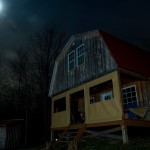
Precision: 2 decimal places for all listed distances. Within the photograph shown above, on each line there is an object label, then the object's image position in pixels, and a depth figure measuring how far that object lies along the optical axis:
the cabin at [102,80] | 10.80
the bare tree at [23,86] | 32.94
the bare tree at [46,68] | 26.77
